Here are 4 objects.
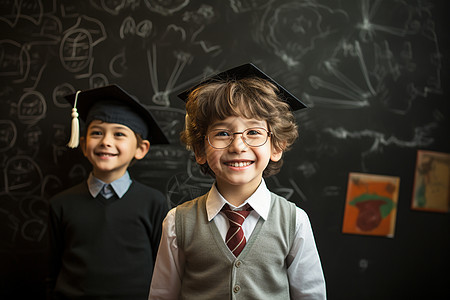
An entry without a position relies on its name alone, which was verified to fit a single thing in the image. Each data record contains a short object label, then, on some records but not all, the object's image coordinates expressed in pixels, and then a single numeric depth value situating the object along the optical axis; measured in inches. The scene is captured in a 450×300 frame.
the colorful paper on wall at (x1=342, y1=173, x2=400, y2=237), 96.1
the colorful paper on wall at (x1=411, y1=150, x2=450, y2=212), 97.3
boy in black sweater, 73.2
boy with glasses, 52.2
